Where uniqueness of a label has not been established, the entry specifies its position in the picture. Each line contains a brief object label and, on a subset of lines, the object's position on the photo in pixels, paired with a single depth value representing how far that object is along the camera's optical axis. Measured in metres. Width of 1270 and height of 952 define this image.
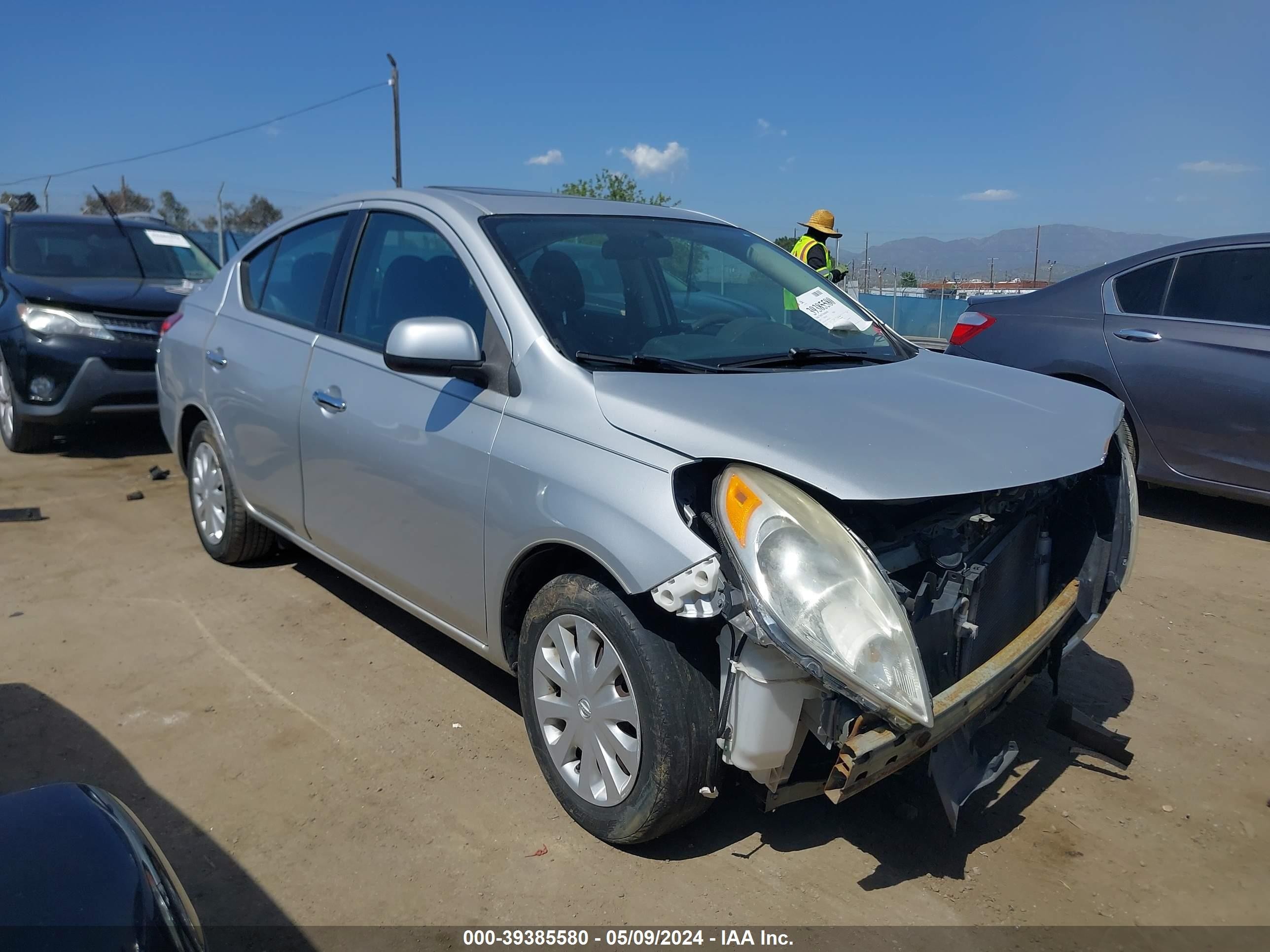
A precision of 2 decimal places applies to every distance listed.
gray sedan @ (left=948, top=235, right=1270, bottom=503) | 5.33
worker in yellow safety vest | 7.68
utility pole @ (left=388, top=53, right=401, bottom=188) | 23.86
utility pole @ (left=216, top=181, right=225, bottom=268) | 17.44
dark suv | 6.79
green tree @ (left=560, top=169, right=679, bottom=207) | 28.47
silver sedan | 2.25
